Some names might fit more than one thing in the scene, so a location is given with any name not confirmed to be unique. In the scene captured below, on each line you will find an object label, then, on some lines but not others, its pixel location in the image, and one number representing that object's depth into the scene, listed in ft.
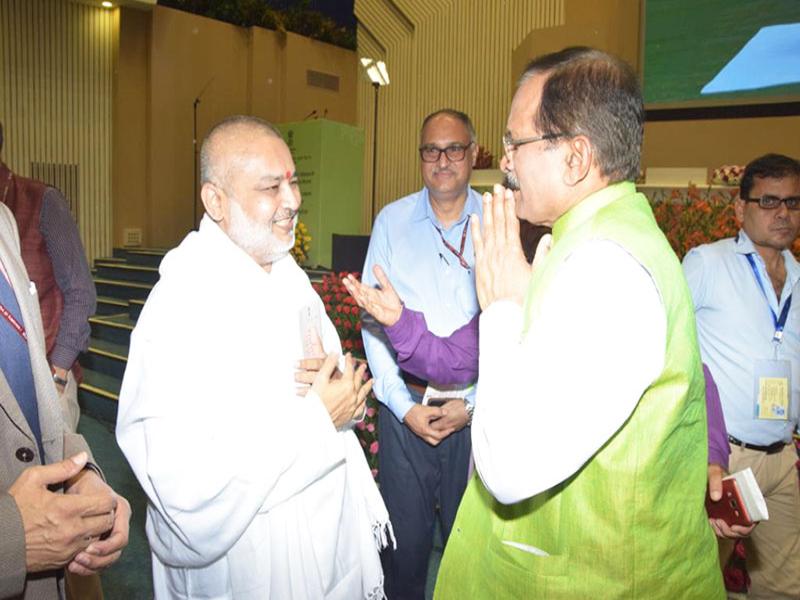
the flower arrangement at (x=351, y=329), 11.01
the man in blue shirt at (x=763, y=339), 8.21
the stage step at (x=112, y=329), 22.20
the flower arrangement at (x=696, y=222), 11.70
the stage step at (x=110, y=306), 25.99
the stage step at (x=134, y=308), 24.08
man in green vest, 3.37
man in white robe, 4.47
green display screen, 27.86
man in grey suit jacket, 3.48
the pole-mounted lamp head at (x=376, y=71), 33.51
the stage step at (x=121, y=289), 27.09
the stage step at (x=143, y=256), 31.32
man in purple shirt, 6.07
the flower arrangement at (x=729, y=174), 16.83
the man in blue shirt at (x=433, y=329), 7.73
